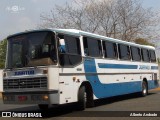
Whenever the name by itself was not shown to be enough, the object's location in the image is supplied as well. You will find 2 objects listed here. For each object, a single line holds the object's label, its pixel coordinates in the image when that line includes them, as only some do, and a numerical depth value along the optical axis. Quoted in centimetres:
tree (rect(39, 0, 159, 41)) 4219
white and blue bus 1295
